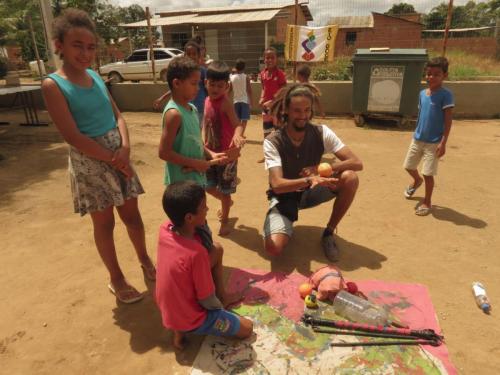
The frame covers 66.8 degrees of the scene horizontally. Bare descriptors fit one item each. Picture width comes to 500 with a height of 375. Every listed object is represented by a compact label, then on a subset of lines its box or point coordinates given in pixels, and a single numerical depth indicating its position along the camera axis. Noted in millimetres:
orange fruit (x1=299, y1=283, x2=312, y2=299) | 2670
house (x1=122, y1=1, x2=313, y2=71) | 17641
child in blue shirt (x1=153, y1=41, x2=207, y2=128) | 4664
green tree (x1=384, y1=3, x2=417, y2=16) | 34934
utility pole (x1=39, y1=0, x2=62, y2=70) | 7742
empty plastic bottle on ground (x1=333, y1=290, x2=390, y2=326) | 2387
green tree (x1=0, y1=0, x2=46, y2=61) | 16922
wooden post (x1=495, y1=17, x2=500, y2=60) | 16442
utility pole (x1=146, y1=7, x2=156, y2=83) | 9920
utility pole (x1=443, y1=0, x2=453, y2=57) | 8269
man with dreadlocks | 3020
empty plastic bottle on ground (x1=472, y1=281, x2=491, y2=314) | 2541
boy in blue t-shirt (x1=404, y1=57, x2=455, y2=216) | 3801
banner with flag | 9359
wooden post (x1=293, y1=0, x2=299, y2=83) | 9070
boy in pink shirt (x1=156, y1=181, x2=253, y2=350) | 1970
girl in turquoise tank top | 2092
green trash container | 7551
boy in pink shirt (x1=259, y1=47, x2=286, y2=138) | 6152
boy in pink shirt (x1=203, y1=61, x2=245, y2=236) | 3092
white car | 15305
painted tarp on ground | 2092
